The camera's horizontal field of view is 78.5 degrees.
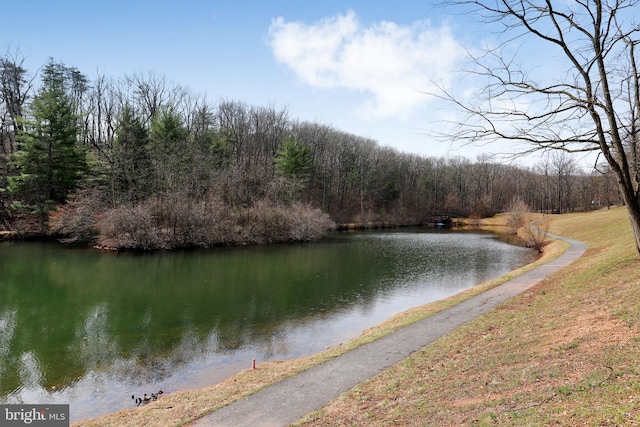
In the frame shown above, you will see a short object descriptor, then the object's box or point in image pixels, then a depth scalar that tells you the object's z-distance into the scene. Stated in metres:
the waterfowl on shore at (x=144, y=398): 8.60
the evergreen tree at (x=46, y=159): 37.16
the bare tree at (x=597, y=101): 8.42
